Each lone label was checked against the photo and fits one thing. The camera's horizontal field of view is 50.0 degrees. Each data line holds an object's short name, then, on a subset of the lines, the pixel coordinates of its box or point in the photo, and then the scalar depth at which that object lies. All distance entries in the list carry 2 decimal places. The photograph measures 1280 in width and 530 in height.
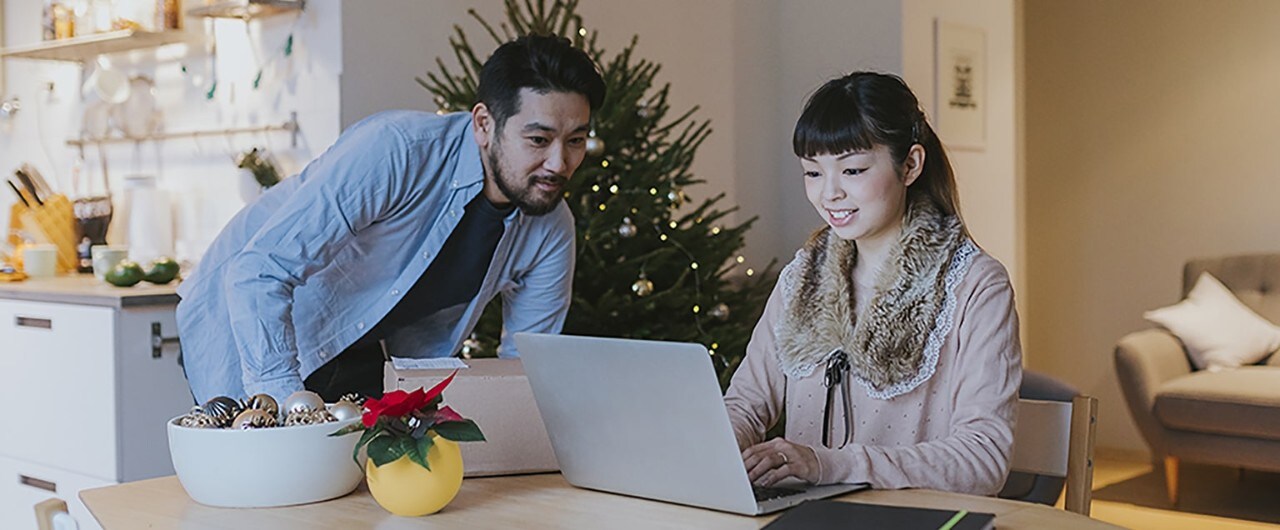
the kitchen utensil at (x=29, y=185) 4.04
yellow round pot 1.39
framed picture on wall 4.41
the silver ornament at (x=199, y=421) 1.47
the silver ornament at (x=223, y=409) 1.48
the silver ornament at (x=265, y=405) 1.47
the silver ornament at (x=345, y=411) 1.49
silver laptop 1.37
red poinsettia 1.39
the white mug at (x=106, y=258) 3.45
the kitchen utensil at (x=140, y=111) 3.88
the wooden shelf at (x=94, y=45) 3.62
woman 1.72
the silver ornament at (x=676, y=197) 3.23
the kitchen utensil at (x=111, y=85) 3.83
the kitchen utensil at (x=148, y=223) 3.73
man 2.10
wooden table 1.38
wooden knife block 3.91
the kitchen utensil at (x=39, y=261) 3.70
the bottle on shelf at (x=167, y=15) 3.59
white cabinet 3.05
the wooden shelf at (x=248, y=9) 3.32
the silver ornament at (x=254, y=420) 1.45
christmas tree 3.16
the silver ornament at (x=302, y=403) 1.48
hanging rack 3.42
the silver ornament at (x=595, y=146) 3.06
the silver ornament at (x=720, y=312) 3.28
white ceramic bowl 1.43
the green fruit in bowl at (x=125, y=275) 3.22
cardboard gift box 1.63
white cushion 5.03
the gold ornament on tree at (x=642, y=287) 3.13
